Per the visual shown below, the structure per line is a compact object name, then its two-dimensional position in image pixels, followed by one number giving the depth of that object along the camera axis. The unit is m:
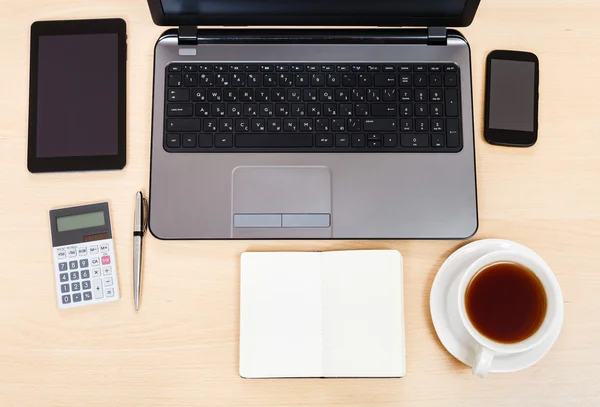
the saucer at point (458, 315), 0.63
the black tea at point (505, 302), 0.62
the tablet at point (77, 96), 0.70
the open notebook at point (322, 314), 0.65
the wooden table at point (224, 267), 0.66
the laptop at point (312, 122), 0.68
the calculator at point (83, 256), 0.68
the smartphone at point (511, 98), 0.71
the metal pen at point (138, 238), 0.68
